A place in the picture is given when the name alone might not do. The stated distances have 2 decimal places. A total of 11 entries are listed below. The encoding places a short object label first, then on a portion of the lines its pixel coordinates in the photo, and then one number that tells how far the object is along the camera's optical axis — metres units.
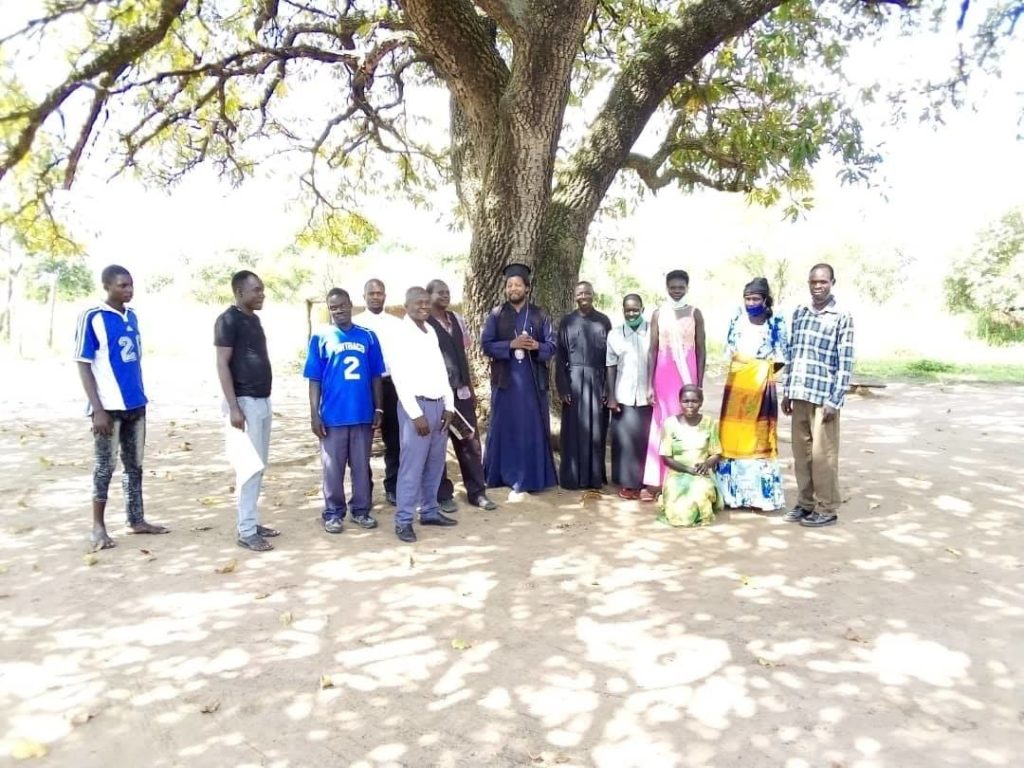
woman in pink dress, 5.92
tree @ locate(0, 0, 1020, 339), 6.73
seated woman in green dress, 5.48
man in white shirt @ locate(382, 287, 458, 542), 5.02
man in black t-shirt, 4.76
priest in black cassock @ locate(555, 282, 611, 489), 6.15
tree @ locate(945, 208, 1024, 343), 23.59
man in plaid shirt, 5.23
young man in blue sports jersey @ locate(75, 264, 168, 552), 4.67
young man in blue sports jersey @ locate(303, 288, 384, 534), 5.12
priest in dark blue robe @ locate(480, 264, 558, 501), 5.93
